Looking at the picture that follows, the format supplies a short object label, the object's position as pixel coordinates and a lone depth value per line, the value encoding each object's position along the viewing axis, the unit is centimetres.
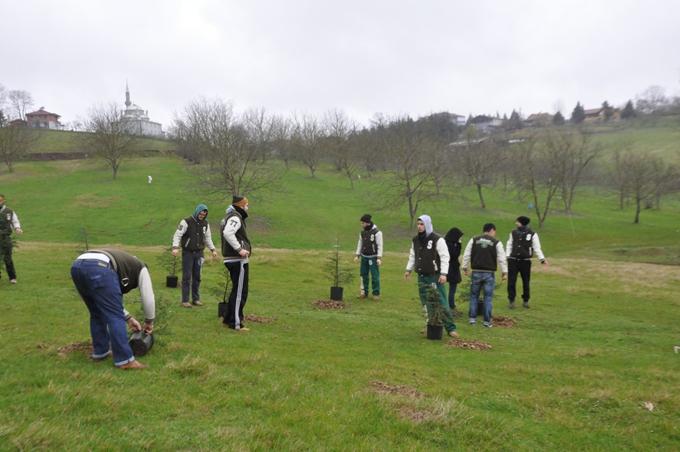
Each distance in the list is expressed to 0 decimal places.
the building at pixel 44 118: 13912
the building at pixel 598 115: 16775
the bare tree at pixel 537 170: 5088
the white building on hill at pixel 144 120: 14115
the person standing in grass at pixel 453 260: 1338
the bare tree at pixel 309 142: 7669
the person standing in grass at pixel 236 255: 934
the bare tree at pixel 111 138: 6594
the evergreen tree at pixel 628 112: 15638
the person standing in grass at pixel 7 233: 1297
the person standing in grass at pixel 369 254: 1508
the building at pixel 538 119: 15952
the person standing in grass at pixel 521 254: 1472
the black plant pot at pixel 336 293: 1477
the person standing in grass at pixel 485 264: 1182
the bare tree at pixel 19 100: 12638
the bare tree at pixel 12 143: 6581
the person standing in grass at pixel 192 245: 1198
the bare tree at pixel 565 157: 5075
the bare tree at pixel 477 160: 5886
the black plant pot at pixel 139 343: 679
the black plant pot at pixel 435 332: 994
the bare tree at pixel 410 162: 4738
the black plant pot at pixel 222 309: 1056
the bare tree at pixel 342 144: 7193
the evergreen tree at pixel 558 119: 16275
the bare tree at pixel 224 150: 4438
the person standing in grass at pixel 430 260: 1044
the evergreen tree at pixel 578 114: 16965
